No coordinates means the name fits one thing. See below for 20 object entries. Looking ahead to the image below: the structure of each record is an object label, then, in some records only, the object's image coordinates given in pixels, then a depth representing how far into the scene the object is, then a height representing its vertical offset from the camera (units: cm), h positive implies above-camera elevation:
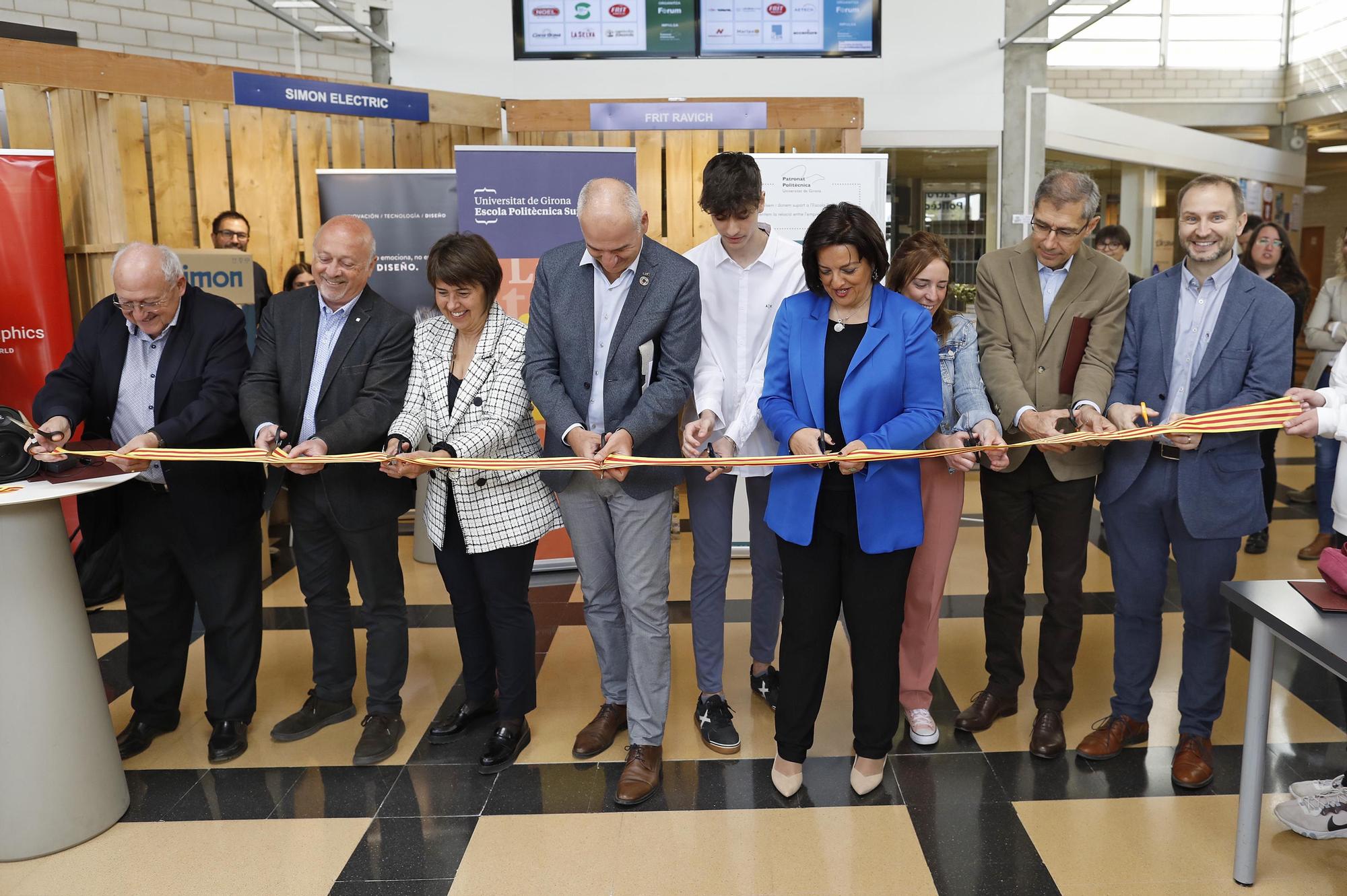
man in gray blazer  288 -32
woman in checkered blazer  298 -49
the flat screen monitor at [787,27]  784 +213
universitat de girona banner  484 +49
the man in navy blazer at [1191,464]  277 -52
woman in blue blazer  265 -42
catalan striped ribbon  260 -46
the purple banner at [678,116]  619 +114
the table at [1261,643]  217 -82
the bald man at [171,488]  308 -62
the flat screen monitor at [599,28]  784 +215
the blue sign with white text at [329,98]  597 +129
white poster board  525 +58
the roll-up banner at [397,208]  546 +50
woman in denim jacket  306 -54
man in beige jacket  296 -31
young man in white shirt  314 -30
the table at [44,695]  268 -110
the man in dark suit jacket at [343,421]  308 -39
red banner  458 +10
